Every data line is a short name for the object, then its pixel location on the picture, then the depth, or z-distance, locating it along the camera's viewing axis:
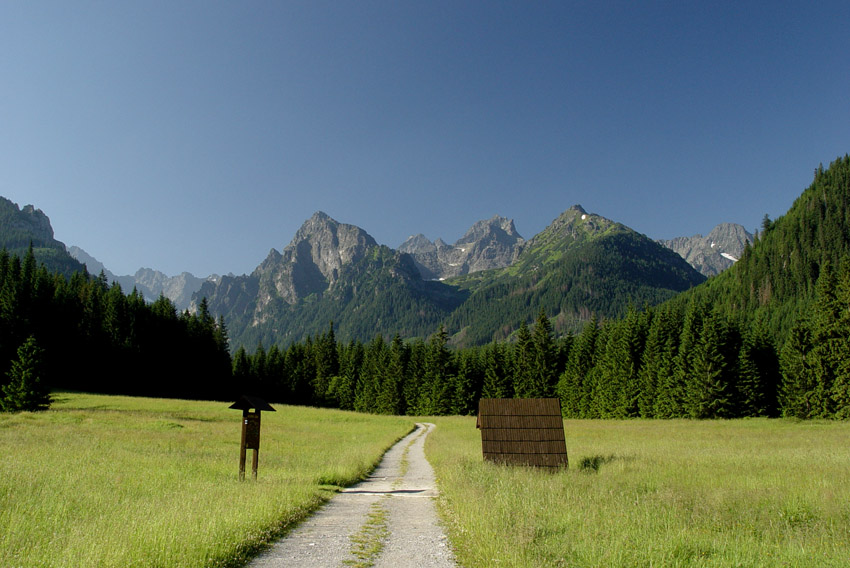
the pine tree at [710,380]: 59.09
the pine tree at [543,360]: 83.44
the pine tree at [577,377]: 77.31
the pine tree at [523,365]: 84.12
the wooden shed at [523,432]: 23.05
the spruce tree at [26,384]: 43.38
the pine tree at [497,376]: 85.44
